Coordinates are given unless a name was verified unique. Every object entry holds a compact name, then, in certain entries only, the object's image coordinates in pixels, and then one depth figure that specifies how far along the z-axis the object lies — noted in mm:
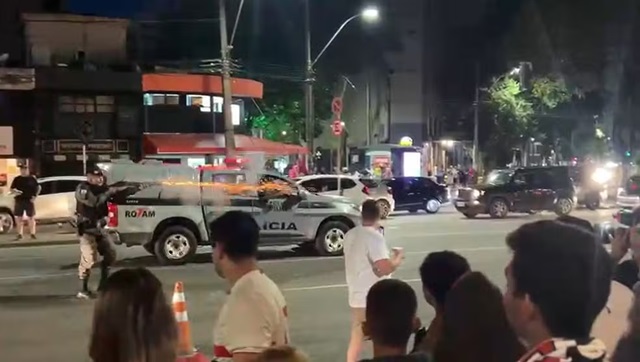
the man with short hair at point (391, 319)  3518
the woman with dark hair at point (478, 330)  3428
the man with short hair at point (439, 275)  4223
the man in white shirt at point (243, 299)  3873
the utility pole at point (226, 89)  25266
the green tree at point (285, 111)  48375
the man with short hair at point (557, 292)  2375
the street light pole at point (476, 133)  51097
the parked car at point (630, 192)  26453
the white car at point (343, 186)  26469
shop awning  34000
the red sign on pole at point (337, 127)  27567
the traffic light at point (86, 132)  24609
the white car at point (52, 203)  24000
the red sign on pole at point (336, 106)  27250
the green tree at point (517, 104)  52250
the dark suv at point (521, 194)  28625
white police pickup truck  16438
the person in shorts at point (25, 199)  21661
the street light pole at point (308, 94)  30844
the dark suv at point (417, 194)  30500
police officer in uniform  12695
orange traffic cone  7223
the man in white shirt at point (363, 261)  7348
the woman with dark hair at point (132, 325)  2828
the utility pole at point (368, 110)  56278
